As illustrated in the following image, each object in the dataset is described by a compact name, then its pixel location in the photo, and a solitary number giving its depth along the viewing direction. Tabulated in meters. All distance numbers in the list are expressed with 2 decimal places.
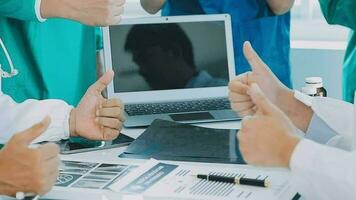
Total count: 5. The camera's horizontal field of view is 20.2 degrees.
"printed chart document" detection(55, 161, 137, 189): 1.95
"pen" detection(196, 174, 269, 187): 1.92
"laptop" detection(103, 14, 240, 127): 2.43
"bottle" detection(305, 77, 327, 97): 2.26
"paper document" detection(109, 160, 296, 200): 1.89
